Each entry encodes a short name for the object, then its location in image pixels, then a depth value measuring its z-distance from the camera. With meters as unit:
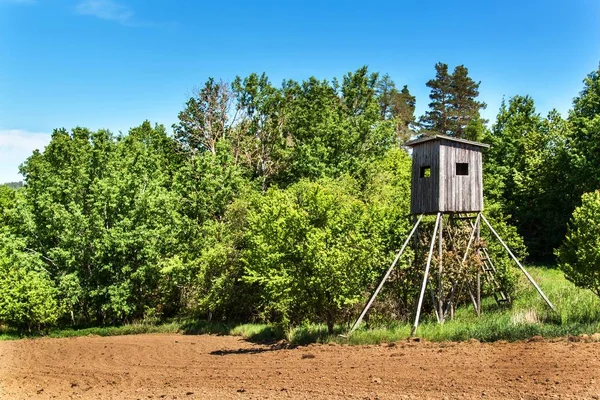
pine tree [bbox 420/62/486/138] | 61.56
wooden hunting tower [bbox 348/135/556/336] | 22.05
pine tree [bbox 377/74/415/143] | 70.44
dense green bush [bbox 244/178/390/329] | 20.16
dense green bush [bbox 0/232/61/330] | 29.09
